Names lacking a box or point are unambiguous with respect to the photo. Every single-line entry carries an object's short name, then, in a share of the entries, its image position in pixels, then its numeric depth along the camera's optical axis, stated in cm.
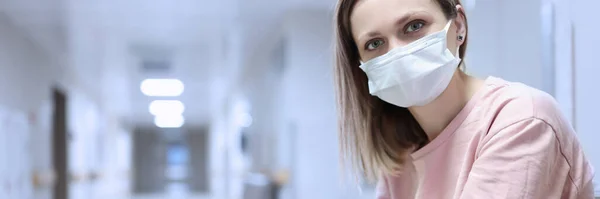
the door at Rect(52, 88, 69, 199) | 620
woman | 76
